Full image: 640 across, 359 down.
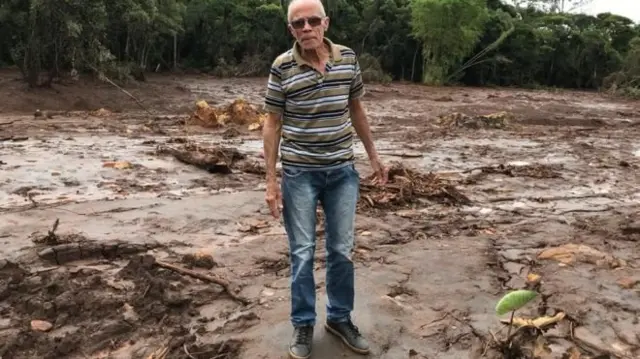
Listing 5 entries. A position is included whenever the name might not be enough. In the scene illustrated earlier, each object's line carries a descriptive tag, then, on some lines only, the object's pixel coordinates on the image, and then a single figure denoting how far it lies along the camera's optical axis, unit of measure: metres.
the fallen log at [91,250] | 4.77
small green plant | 3.15
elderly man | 3.05
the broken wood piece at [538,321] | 3.56
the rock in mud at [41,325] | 3.68
